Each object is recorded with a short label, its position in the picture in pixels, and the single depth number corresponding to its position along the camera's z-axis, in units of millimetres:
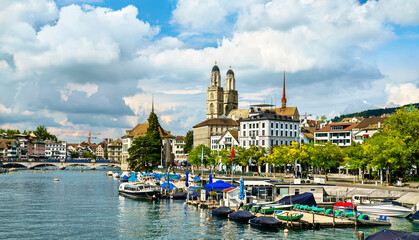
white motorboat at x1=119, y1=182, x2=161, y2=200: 82875
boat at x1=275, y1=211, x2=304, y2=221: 50562
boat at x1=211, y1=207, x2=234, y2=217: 58678
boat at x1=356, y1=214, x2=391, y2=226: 51938
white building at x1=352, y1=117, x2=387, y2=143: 132250
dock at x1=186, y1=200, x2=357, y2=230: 49812
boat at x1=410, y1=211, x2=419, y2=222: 55588
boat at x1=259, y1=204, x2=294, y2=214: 56375
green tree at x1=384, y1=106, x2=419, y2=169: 85256
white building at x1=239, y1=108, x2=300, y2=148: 146375
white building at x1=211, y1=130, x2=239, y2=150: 160250
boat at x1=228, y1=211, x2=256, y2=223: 53938
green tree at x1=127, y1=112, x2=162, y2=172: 154000
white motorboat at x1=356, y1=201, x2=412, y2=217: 58438
